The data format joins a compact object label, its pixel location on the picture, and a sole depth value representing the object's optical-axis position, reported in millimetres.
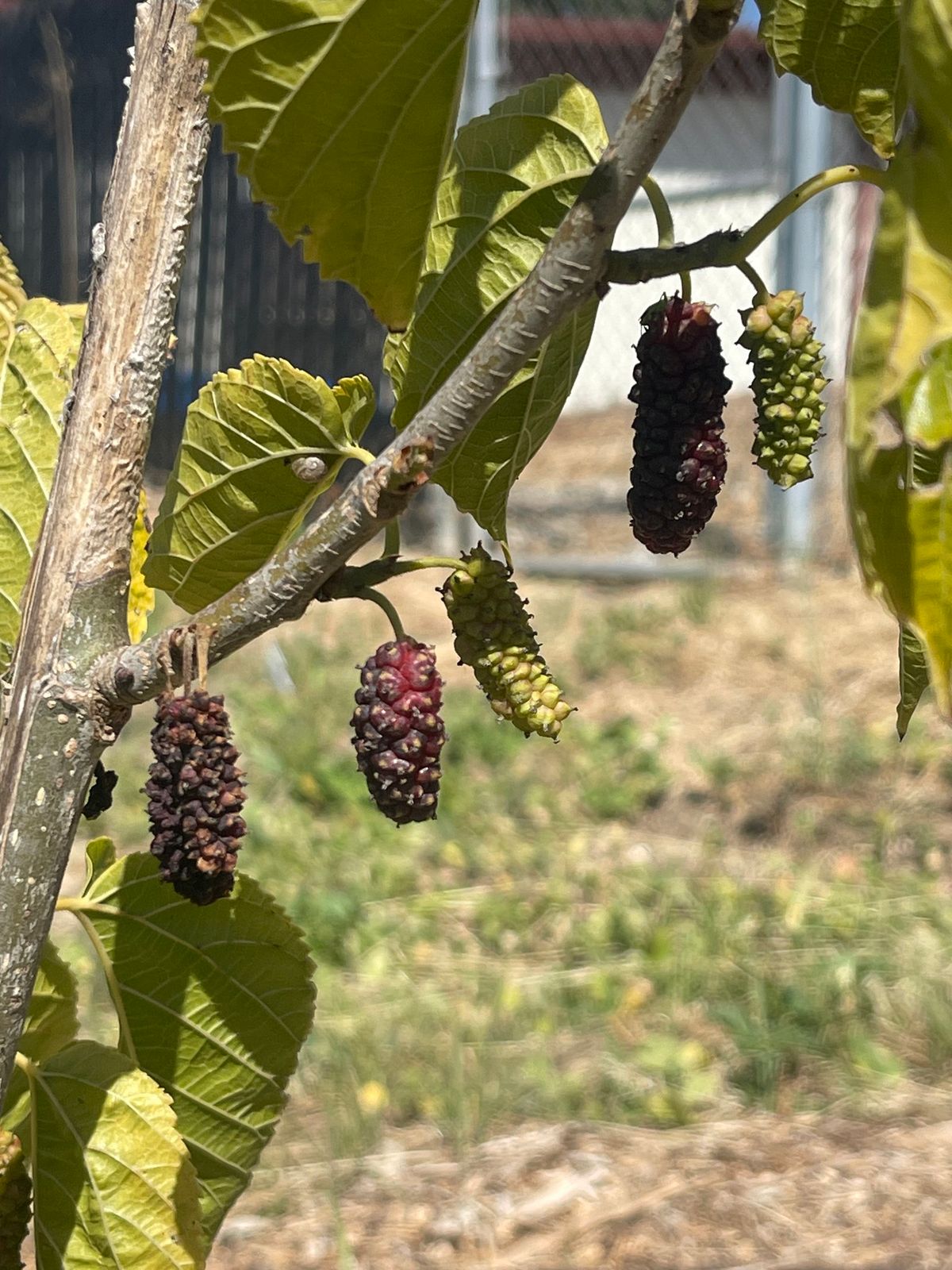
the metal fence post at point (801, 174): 1273
